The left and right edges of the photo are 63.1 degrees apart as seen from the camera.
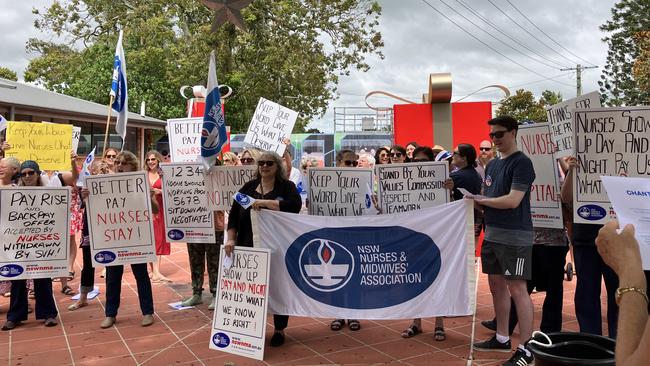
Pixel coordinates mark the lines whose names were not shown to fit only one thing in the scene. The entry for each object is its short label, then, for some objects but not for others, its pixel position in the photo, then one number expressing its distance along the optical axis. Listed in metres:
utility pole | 50.66
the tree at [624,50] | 39.24
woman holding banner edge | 4.94
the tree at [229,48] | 23.69
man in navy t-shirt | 4.23
